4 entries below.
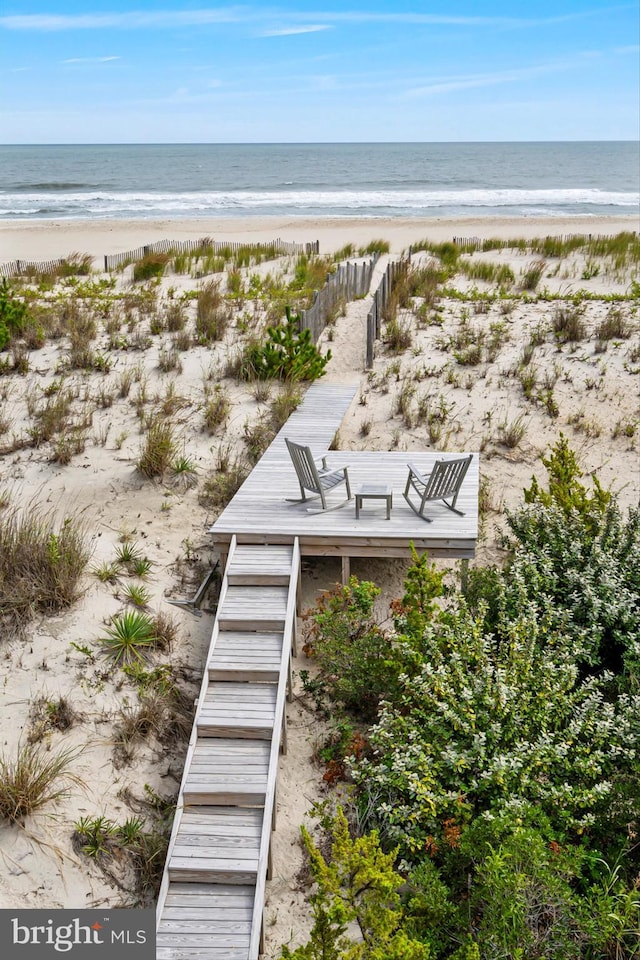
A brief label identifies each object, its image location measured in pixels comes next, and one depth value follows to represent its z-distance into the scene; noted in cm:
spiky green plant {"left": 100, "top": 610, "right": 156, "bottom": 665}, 688
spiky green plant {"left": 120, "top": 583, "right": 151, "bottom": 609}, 756
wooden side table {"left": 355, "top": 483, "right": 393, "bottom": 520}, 814
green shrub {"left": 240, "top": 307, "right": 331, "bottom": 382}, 1267
